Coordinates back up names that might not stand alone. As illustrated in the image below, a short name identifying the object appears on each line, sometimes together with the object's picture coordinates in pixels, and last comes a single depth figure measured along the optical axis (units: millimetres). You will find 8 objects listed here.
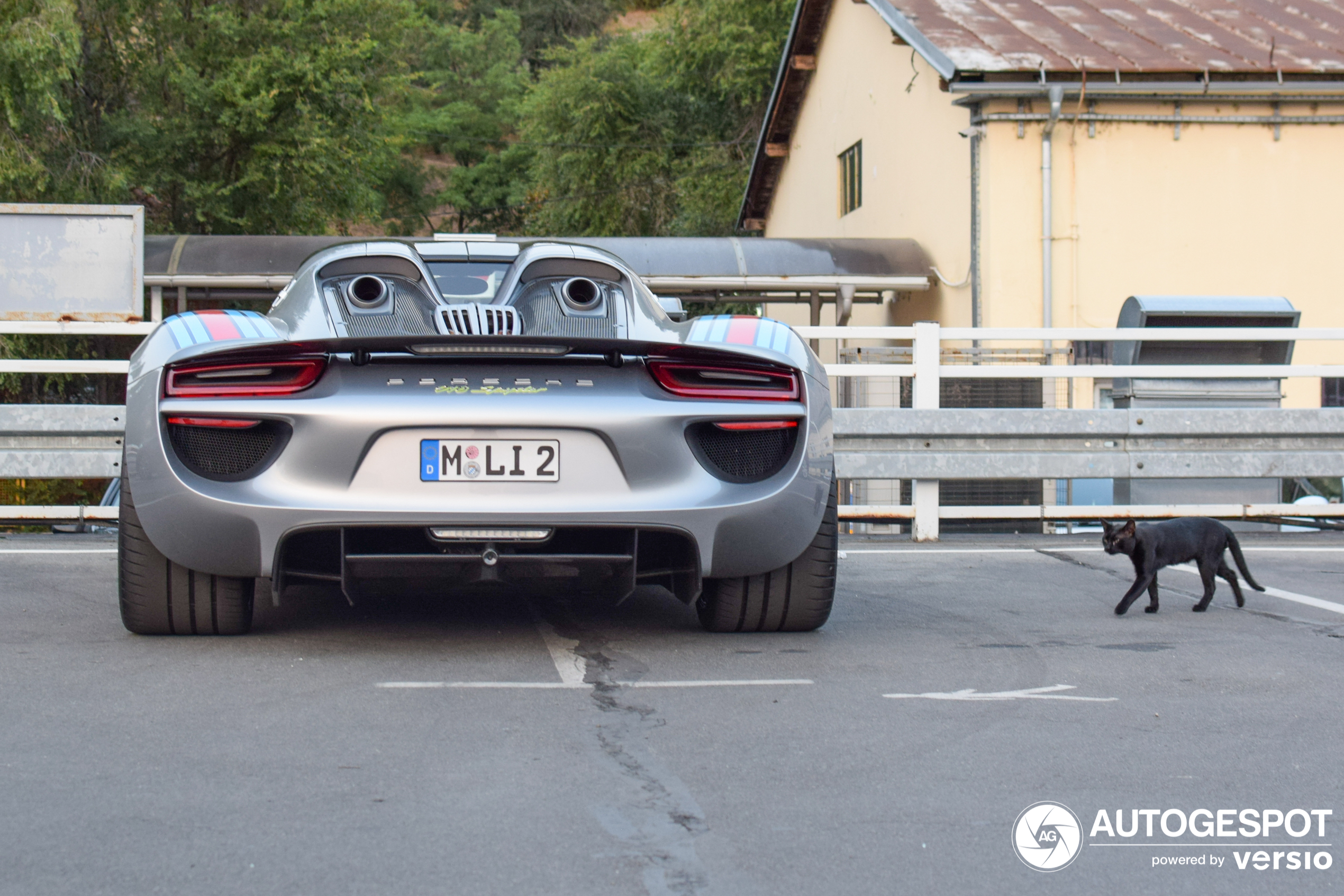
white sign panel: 10742
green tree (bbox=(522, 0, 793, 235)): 39719
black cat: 5531
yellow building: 17531
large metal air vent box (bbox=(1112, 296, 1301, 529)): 9508
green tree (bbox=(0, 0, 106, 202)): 20500
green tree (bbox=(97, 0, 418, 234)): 25516
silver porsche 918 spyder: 4055
